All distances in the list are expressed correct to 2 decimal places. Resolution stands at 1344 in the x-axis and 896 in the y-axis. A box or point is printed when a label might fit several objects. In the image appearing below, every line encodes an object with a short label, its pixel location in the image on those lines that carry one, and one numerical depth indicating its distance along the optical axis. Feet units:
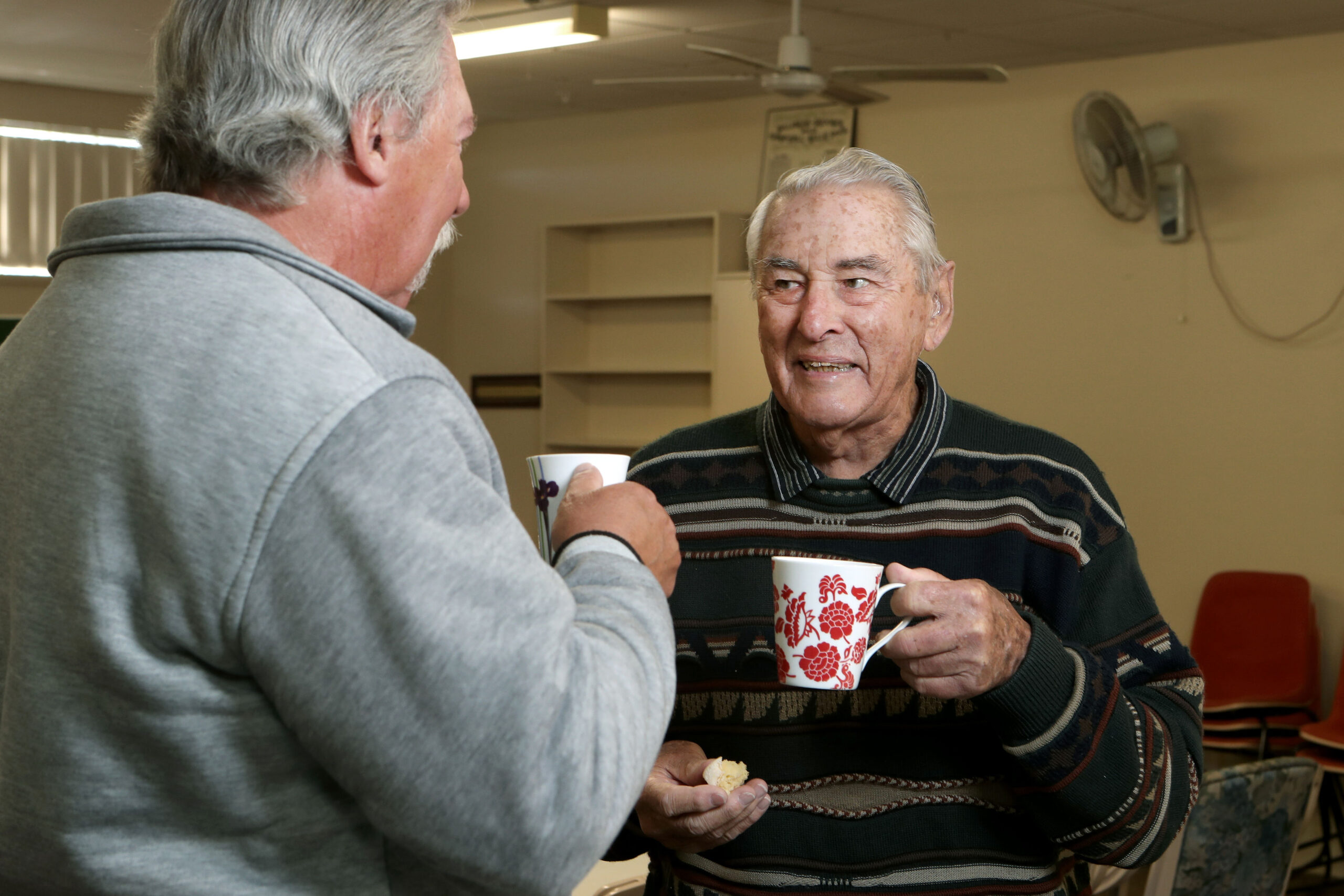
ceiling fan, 14.10
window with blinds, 22.89
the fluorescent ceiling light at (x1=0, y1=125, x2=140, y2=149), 22.72
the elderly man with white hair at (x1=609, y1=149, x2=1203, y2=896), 4.18
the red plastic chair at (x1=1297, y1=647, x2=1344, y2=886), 14.35
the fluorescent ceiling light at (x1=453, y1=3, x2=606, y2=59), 15.76
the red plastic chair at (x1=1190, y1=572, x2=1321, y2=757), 15.64
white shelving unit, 23.47
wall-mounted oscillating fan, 16.02
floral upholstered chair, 6.89
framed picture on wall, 21.31
